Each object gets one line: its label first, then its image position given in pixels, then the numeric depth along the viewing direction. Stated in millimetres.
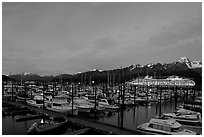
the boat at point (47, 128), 12343
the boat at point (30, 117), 16484
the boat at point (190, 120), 13589
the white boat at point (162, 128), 11250
